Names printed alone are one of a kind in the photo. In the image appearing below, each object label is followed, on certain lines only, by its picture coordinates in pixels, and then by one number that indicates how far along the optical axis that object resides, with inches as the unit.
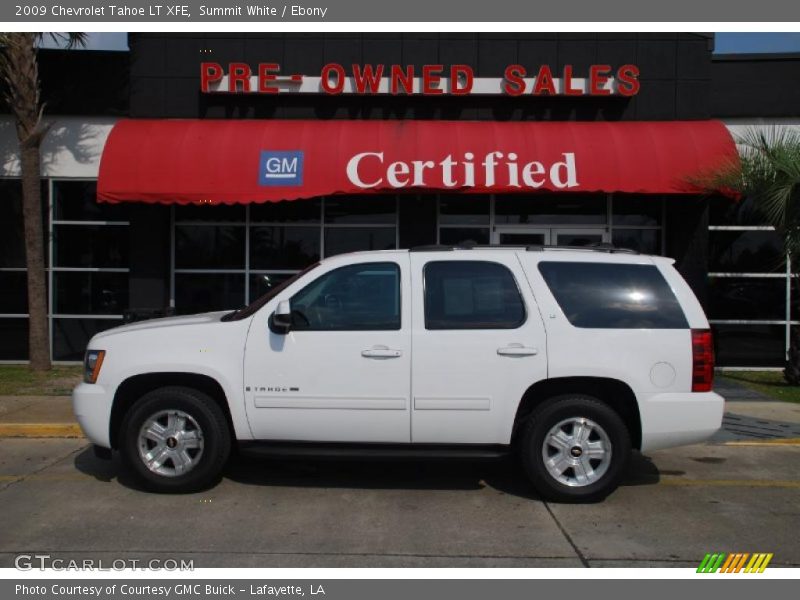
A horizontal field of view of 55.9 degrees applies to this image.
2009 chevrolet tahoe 228.1
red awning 452.8
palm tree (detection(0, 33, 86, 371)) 457.7
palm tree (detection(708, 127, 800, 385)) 394.6
